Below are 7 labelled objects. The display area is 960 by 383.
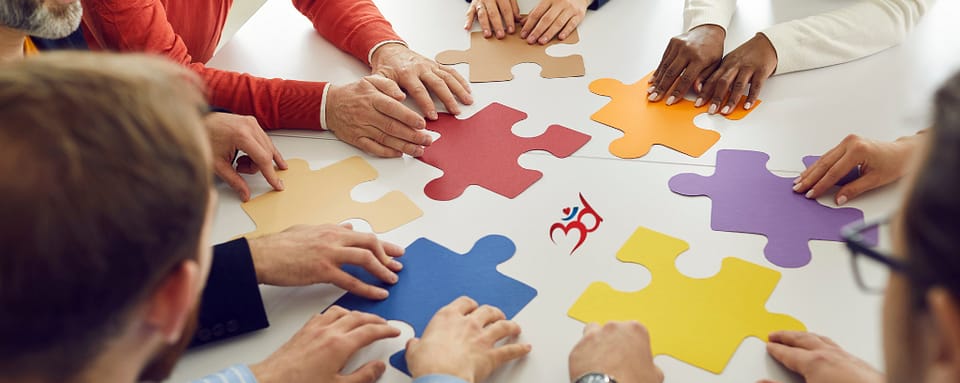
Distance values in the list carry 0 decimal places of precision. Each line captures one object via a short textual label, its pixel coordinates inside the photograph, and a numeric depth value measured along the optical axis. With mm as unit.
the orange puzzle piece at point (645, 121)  1437
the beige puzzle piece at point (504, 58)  1655
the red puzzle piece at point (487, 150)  1376
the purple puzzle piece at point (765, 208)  1213
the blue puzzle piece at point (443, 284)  1159
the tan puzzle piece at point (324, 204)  1325
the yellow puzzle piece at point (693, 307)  1067
